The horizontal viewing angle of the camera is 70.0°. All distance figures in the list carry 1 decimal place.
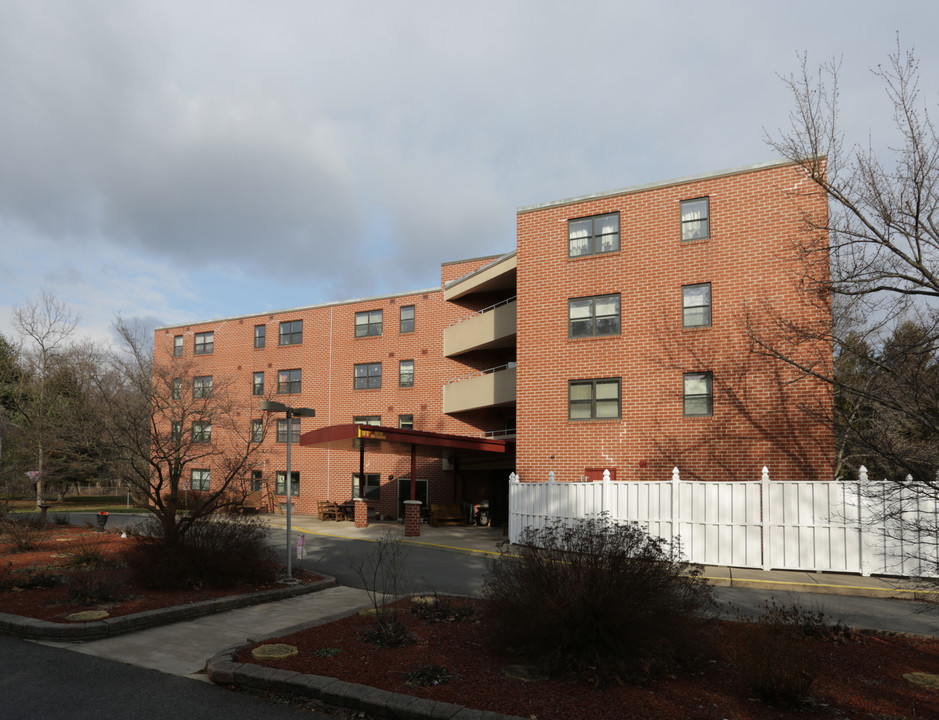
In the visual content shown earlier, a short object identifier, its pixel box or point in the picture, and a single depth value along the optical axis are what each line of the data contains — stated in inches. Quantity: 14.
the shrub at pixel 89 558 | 532.1
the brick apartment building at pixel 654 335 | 737.0
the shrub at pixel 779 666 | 225.1
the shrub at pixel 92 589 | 394.0
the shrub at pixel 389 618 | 306.3
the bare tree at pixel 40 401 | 1358.3
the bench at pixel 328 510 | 1211.2
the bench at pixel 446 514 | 1111.0
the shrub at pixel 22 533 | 628.6
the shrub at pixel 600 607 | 256.8
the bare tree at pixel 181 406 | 1015.7
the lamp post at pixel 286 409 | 489.5
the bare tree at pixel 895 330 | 254.5
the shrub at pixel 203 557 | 443.5
